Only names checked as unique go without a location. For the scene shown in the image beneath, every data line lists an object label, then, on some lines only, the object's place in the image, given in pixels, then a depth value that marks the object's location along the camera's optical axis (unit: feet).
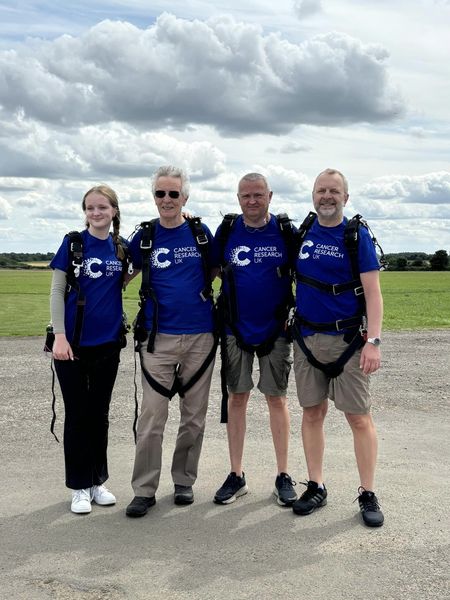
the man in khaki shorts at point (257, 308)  19.20
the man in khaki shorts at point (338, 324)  17.88
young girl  18.52
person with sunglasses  18.90
